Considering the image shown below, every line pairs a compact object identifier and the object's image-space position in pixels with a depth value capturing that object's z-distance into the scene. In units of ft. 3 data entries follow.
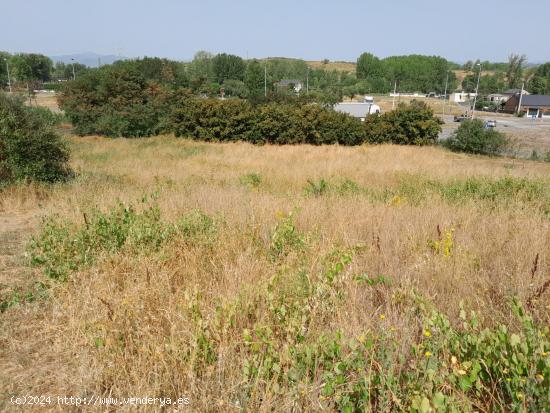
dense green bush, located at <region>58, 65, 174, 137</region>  87.40
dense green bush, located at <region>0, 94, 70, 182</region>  27.61
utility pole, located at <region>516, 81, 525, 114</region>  206.95
